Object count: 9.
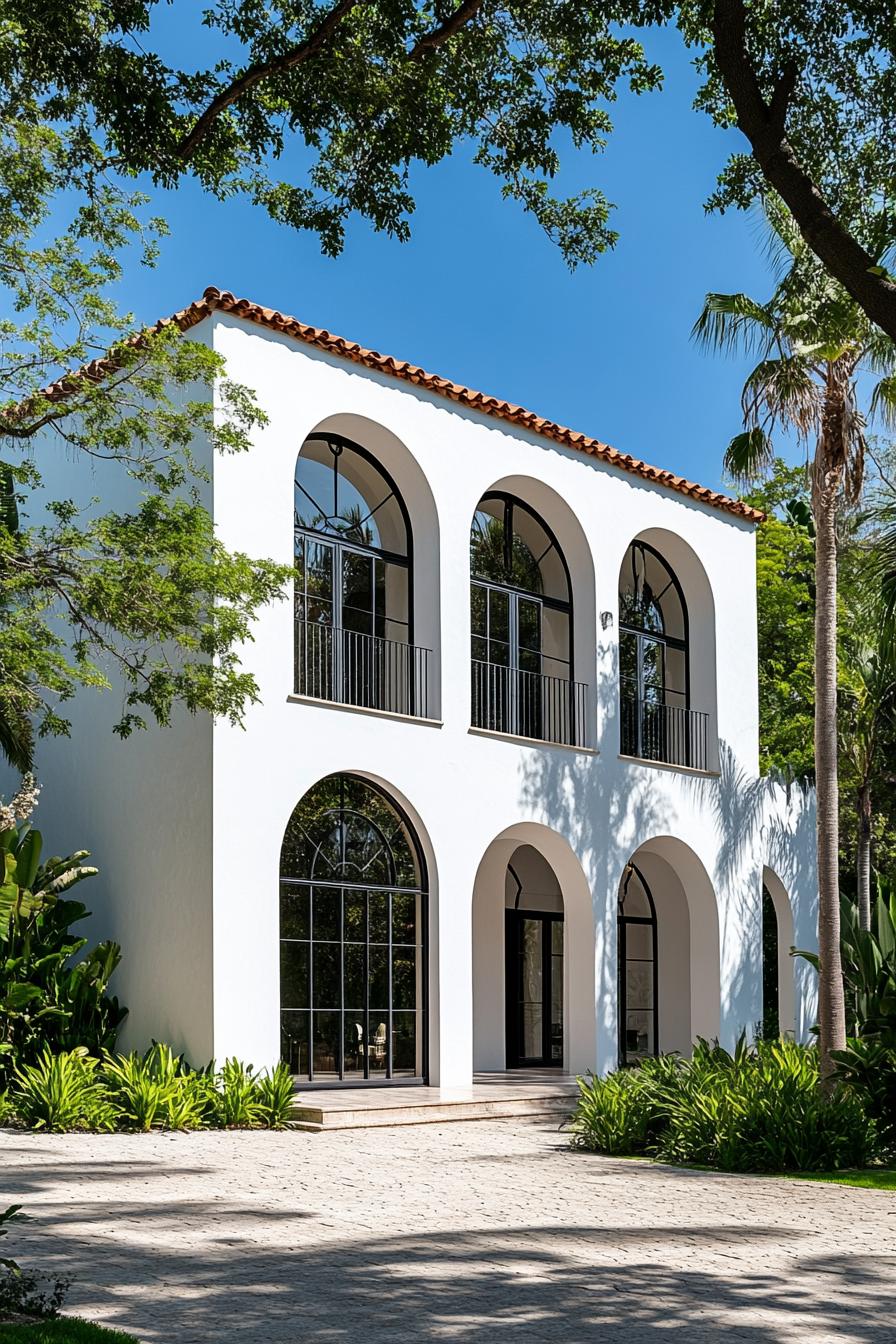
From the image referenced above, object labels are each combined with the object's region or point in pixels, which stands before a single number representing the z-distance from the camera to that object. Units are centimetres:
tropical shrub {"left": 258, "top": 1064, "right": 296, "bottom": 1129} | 1427
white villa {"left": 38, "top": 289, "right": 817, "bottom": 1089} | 1539
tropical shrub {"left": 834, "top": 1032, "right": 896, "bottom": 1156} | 1380
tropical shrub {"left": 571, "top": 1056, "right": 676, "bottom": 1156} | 1355
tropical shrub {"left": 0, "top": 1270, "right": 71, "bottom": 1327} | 616
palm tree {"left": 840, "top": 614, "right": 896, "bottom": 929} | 2527
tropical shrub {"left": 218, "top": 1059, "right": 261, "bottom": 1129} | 1400
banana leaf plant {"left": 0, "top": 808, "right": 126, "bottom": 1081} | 1441
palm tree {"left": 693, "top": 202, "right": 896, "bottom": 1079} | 1593
